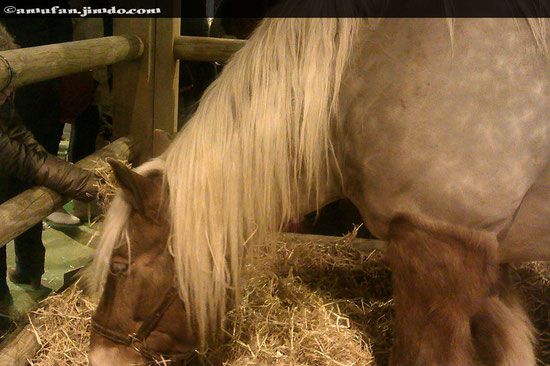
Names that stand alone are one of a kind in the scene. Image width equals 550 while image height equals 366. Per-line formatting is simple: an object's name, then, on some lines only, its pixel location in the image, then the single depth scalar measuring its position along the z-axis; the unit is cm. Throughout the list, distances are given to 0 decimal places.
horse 101
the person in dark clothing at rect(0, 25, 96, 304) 134
